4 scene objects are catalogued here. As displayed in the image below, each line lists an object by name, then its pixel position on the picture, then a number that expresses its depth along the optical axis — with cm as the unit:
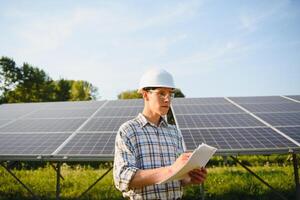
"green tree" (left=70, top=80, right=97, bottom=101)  5444
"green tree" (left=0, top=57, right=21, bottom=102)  4531
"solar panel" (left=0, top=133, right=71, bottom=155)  577
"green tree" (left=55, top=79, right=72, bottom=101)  4934
